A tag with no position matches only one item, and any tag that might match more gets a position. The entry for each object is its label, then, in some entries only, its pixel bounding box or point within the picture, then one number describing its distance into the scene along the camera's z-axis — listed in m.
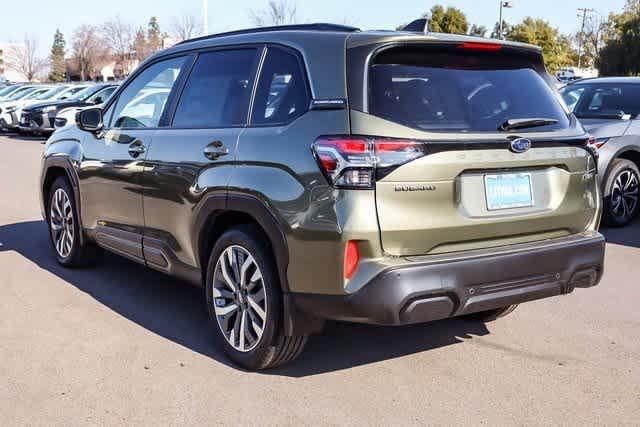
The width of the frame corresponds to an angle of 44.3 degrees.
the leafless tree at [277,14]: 41.91
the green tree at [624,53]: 46.06
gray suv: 8.70
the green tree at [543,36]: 64.26
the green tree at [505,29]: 69.96
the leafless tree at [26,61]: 95.81
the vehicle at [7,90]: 31.74
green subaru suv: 3.66
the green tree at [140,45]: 66.88
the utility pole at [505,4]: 48.59
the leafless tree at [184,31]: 53.81
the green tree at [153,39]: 67.69
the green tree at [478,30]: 64.56
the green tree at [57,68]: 94.31
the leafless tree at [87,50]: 76.81
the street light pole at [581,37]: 87.31
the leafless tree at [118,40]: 70.06
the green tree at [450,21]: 58.66
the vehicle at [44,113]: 22.12
